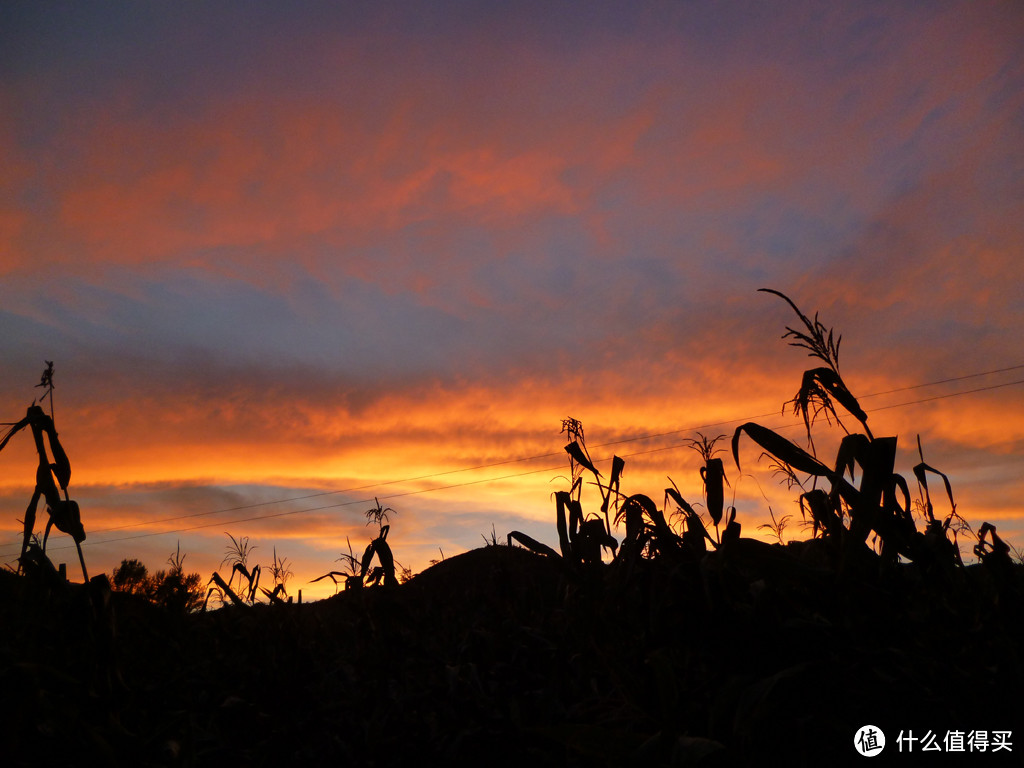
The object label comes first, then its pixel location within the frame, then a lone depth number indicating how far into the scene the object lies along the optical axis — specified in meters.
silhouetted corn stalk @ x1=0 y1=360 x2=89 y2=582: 2.31
